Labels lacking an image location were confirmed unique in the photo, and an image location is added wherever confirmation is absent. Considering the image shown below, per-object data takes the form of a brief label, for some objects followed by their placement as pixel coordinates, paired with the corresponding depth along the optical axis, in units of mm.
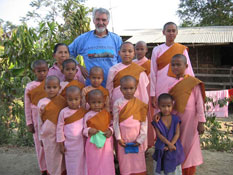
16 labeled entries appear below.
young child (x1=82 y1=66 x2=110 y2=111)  2799
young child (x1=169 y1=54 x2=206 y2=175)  2682
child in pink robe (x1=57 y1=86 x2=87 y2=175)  2570
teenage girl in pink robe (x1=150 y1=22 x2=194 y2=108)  3006
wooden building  9859
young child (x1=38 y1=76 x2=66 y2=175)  2656
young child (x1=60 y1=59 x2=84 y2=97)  2857
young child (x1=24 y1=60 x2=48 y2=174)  2918
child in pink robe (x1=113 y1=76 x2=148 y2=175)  2629
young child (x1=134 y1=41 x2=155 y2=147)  3548
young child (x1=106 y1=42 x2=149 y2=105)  2957
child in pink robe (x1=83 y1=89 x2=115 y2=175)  2566
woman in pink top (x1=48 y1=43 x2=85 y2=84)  3088
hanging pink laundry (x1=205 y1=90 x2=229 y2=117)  8513
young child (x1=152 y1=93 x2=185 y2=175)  2539
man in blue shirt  3249
